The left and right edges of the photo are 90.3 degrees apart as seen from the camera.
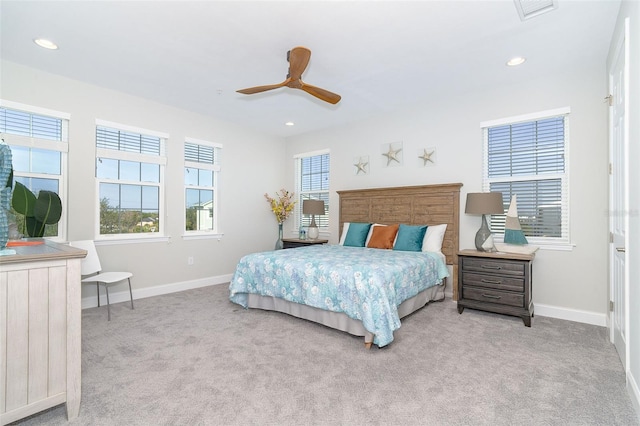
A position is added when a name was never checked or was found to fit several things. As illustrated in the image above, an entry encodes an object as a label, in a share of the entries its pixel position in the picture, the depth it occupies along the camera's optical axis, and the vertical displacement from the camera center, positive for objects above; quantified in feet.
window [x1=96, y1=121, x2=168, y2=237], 13.48 +1.47
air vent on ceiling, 7.79 +5.24
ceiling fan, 8.41 +3.99
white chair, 11.57 -2.13
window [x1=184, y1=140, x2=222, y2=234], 16.40 +1.49
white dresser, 5.19 -2.07
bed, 9.17 -1.99
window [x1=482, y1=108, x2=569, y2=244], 11.75 +1.82
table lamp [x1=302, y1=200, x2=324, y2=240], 17.66 +0.27
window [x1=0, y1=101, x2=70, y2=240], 11.19 +2.36
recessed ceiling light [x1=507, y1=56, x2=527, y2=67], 10.57 +5.24
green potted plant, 9.84 +0.11
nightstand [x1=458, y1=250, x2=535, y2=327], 10.71 -2.37
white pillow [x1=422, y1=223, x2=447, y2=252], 13.70 -1.00
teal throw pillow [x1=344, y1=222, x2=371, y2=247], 15.42 -0.97
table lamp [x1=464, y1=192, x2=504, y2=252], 11.76 +0.28
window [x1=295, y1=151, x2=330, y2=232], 19.16 +2.02
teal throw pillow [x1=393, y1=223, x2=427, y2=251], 13.67 -1.00
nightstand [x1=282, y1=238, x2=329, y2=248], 17.61 -1.60
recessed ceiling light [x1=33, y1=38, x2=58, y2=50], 9.64 +5.18
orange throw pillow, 14.47 -1.02
